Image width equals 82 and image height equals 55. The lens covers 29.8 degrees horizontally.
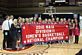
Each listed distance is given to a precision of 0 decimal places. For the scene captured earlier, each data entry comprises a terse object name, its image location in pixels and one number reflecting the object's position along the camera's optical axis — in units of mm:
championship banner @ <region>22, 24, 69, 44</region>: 7246
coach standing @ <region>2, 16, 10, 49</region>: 6423
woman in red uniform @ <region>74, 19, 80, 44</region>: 8473
